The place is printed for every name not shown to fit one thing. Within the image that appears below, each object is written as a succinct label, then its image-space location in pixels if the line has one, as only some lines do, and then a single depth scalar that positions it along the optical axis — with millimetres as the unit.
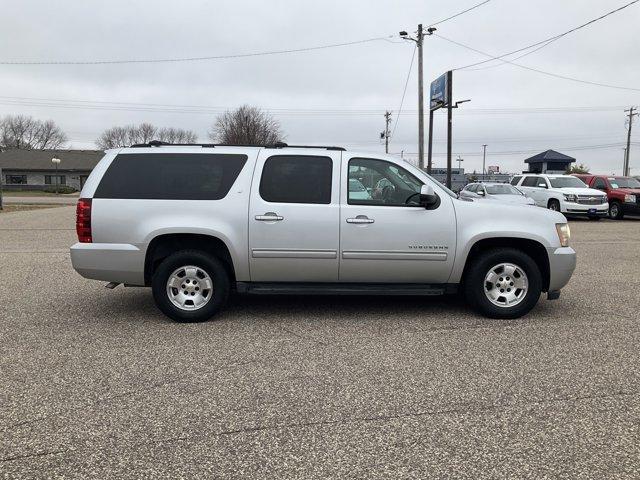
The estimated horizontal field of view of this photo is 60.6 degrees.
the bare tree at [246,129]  57625
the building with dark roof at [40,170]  62688
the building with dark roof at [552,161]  49250
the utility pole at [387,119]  64562
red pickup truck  22062
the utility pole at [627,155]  59000
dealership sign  31125
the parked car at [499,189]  21562
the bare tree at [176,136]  94688
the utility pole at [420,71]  28297
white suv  21359
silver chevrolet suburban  5719
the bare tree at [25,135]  95875
